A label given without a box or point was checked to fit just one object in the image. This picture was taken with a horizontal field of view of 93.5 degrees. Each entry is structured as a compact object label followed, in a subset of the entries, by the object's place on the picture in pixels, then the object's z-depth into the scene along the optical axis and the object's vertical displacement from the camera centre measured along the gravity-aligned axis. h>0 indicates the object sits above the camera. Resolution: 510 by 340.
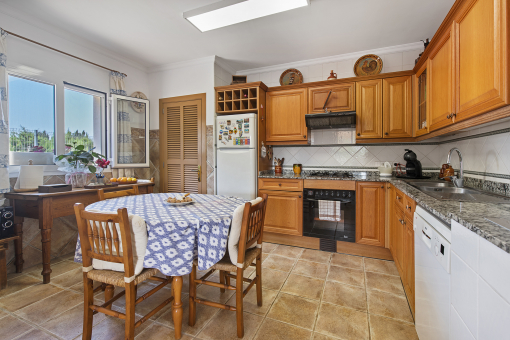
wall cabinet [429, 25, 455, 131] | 1.78 +0.69
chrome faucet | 2.08 -0.14
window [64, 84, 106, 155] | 3.02 +0.68
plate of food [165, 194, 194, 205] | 1.89 -0.27
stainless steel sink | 1.57 -0.21
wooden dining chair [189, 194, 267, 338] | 1.47 -0.62
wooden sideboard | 2.18 -0.38
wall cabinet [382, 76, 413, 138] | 2.96 +0.73
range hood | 3.02 +0.61
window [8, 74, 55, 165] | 2.52 +0.52
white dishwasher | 1.03 -0.54
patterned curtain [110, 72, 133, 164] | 3.42 +0.63
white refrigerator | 3.33 +0.17
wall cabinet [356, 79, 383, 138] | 3.09 +0.75
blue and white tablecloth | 1.39 -0.43
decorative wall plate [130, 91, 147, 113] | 3.65 +0.97
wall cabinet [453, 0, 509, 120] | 1.17 +0.62
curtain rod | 2.45 +1.38
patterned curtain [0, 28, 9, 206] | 2.24 +0.41
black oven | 2.88 -0.59
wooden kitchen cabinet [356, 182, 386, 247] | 2.77 -0.55
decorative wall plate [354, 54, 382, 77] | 3.29 +1.41
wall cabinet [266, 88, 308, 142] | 3.40 +0.75
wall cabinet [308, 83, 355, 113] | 3.20 +0.93
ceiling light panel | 2.22 +1.54
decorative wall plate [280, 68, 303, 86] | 3.70 +1.40
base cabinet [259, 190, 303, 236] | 3.12 -0.62
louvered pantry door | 3.74 +0.32
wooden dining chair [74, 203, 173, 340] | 1.28 -0.49
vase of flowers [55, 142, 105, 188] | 2.68 +0.02
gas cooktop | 3.08 -0.11
